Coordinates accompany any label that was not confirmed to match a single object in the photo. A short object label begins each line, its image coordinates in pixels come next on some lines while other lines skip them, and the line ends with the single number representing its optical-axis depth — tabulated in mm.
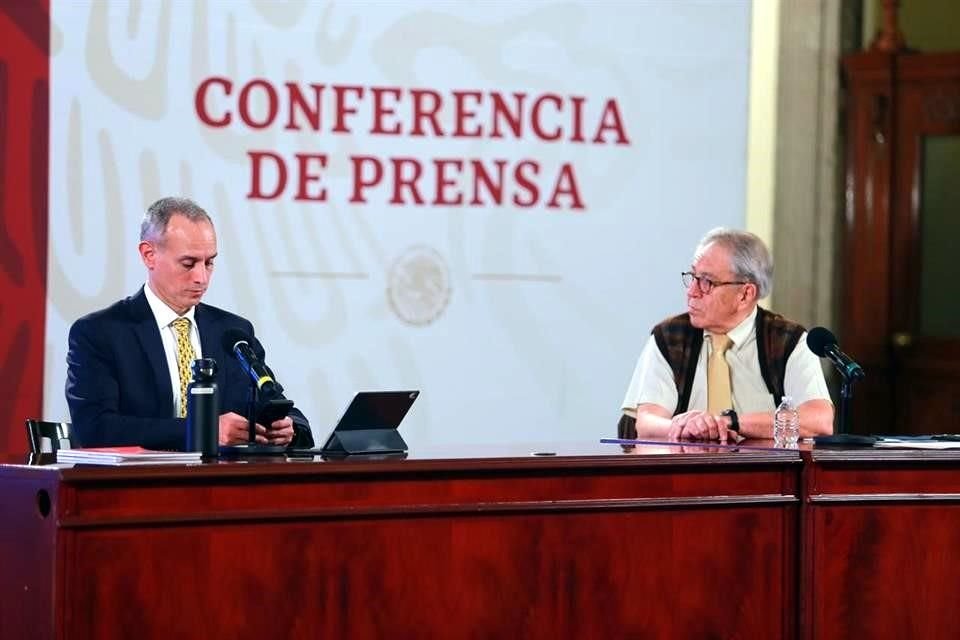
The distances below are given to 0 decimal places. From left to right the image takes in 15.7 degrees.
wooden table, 6513
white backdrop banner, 11056
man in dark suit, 8480
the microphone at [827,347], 8682
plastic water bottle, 8829
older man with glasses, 9683
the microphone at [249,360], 7363
